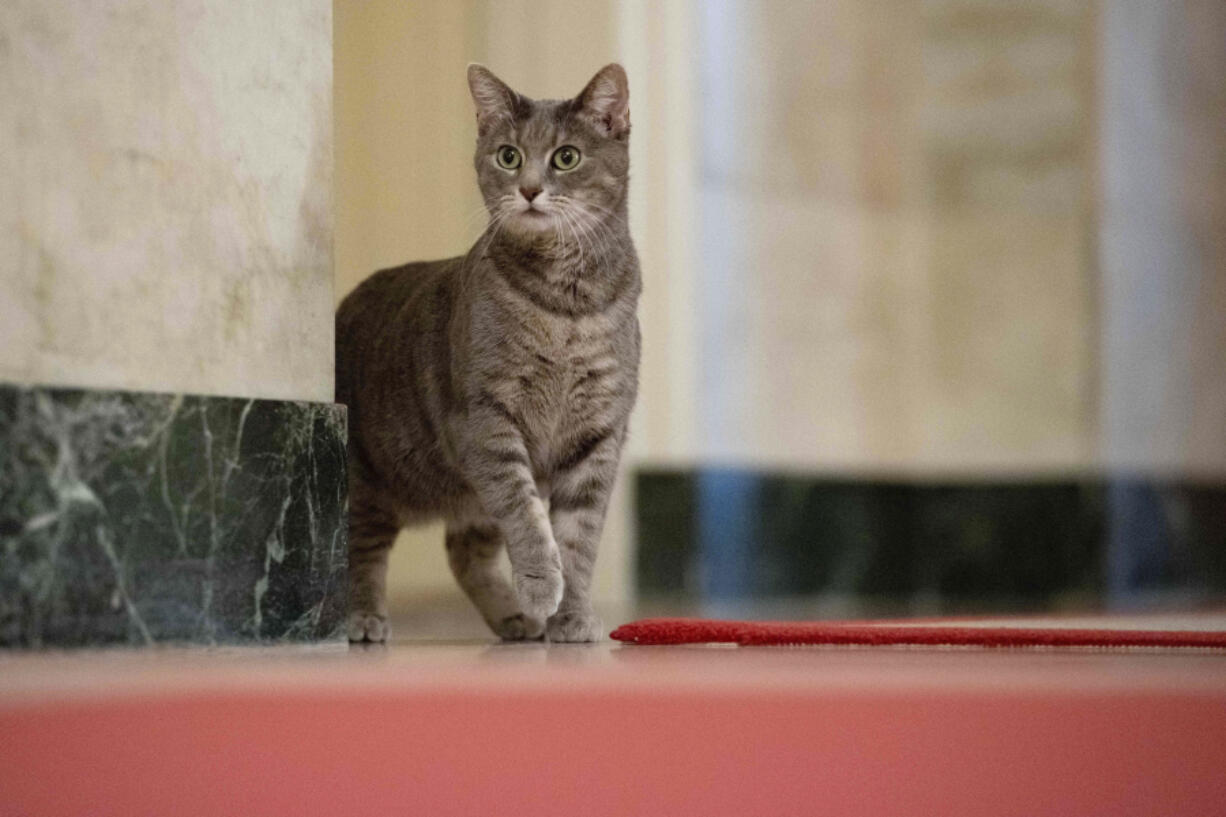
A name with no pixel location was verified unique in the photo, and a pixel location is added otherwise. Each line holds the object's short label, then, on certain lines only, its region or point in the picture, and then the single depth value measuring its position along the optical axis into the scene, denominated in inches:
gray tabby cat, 89.8
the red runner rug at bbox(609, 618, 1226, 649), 84.0
